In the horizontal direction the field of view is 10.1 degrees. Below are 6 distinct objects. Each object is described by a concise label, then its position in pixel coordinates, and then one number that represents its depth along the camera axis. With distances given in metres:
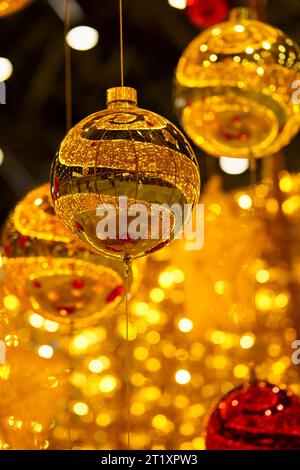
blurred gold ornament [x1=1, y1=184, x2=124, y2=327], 1.41
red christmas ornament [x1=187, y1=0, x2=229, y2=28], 1.76
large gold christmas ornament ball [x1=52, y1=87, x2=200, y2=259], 1.18
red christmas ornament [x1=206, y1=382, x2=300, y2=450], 1.35
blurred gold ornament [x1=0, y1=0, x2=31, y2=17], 1.43
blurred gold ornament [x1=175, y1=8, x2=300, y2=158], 1.44
